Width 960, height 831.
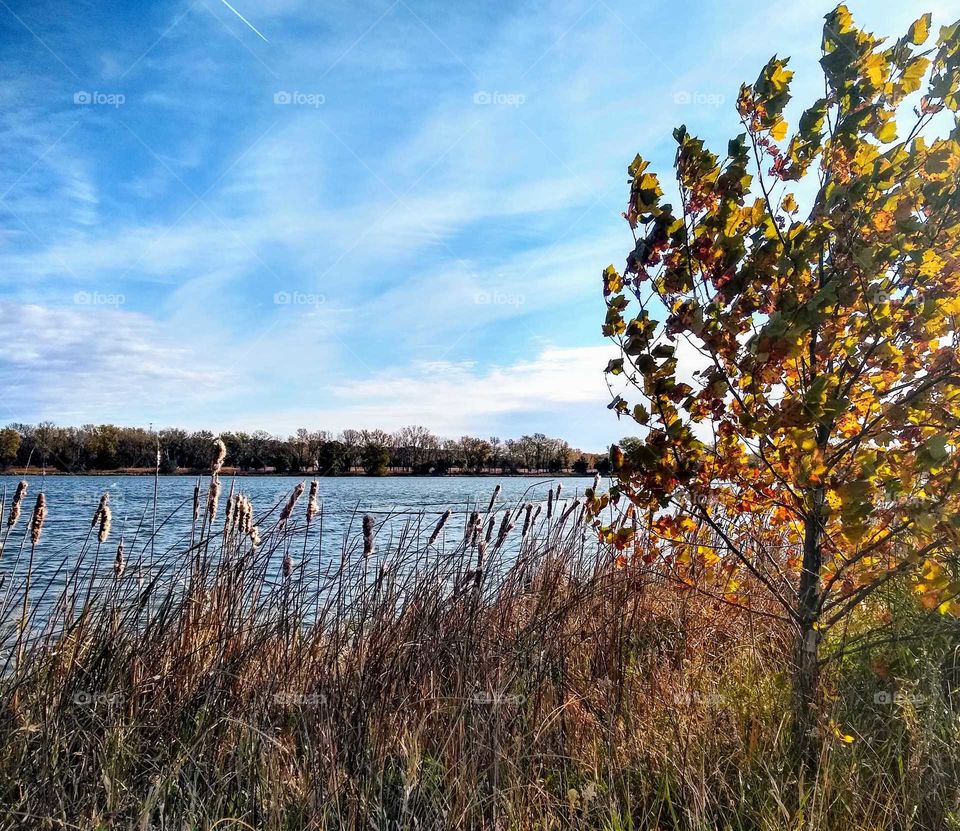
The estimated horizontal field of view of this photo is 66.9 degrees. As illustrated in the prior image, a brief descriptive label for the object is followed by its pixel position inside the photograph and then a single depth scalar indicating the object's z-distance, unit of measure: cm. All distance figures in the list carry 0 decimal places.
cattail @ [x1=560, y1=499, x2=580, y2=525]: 616
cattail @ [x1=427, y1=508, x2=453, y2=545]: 522
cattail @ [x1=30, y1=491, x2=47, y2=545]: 461
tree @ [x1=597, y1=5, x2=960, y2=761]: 284
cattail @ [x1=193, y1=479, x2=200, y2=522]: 492
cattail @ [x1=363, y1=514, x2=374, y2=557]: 485
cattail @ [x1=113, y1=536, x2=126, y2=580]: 452
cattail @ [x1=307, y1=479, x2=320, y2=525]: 539
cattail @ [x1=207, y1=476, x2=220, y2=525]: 501
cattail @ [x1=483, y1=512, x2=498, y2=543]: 543
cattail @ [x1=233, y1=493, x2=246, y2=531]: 492
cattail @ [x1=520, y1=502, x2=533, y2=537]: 589
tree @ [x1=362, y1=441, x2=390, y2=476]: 5284
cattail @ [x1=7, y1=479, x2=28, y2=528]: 450
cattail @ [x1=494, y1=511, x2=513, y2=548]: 527
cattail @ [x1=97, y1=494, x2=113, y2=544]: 473
